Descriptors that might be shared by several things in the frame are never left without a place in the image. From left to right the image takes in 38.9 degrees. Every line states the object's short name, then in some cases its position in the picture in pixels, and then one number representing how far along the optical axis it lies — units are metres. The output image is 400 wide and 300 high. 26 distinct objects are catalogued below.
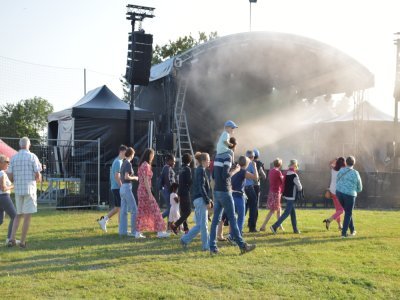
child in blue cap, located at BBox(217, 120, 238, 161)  8.16
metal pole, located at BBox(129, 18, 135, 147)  16.53
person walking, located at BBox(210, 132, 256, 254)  8.12
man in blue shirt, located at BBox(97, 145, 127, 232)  10.84
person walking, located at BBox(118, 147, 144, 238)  10.23
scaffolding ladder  20.11
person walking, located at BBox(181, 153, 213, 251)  8.47
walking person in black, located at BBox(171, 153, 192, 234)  10.16
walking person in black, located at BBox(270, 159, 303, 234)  10.88
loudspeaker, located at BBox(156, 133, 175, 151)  17.41
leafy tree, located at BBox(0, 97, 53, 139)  55.17
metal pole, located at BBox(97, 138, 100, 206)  15.98
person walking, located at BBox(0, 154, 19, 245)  9.09
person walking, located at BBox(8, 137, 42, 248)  8.85
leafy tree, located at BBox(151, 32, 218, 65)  49.28
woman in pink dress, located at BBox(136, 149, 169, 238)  9.88
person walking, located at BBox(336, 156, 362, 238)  10.52
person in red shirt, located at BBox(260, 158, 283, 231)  11.54
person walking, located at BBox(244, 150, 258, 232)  11.10
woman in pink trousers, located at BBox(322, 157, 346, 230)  11.23
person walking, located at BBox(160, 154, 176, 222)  10.86
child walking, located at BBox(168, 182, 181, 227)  10.62
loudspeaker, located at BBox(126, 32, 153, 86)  16.38
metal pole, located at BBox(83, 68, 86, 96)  41.32
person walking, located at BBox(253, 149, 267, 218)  11.37
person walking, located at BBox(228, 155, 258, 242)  8.92
